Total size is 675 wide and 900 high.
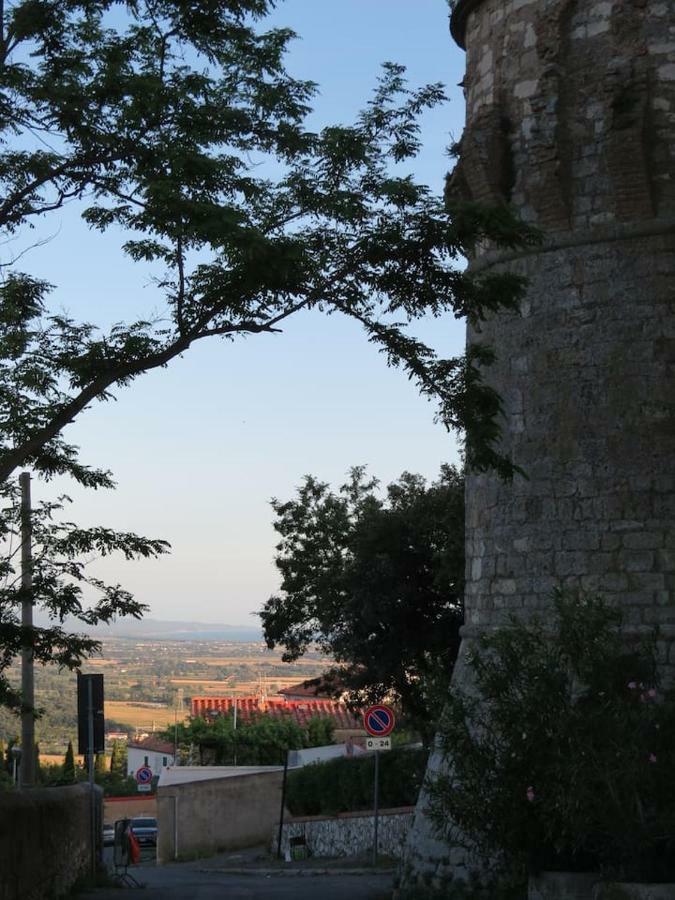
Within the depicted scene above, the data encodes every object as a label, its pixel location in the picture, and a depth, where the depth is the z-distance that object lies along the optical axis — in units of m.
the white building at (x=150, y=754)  87.06
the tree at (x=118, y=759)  86.50
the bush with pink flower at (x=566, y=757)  10.38
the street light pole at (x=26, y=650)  13.96
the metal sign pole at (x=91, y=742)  18.25
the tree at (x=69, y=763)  54.55
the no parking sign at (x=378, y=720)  20.39
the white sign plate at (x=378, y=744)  20.41
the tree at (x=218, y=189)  11.56
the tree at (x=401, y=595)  27.94
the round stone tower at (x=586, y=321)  14.76
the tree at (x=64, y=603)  13.80
